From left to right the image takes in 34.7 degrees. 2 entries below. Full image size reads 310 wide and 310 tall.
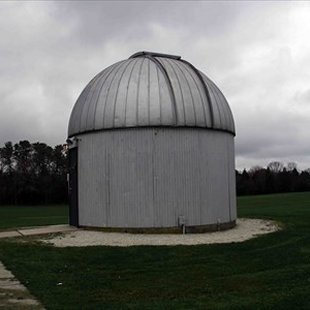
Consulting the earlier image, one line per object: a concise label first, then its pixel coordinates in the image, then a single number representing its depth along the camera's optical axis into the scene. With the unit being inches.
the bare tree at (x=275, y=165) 4767.5
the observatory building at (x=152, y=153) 681.0
